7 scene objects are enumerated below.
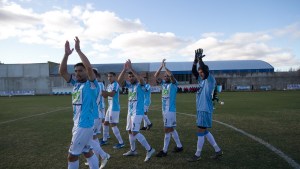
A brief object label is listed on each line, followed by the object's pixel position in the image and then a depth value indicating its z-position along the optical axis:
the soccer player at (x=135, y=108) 8.14
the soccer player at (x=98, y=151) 7.19
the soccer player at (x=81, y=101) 5.22
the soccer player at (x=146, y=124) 13.31
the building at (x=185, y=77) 63.94
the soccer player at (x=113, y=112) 9.65
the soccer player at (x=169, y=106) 8.63
